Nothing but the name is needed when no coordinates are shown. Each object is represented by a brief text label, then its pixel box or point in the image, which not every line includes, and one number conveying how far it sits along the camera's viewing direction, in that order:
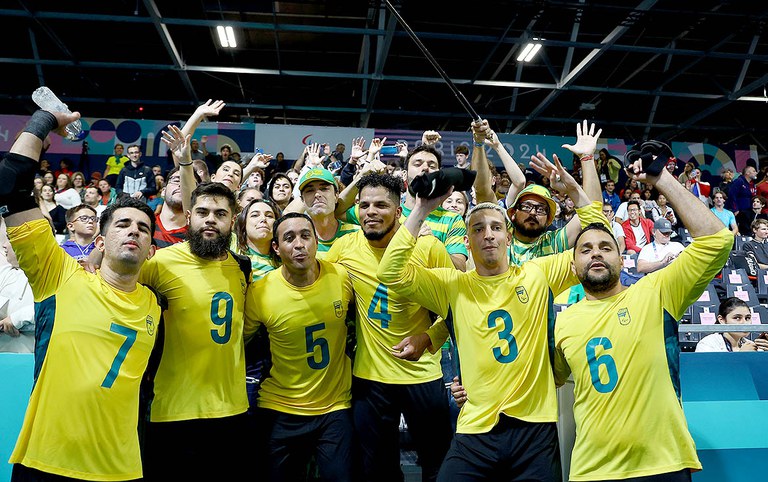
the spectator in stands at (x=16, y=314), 4.25
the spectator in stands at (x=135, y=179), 10.53
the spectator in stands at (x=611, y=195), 13.02
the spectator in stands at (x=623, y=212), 11.06
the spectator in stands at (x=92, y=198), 9.53
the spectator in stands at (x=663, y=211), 11.38
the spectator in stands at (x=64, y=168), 12.60
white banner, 13.98
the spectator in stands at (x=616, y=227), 8.74
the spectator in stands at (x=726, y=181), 14.21
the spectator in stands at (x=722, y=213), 11.85
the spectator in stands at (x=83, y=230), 5.60
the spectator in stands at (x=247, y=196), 4.87
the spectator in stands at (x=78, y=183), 10.75
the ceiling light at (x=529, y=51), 14.26
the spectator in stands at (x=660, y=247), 8.56
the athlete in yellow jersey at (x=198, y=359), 3.15
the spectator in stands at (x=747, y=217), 13.38
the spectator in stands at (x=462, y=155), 9.08
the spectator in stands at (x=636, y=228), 10.28
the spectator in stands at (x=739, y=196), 13.58
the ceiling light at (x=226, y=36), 13.45
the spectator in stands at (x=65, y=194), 10.19
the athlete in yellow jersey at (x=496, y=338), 2.85
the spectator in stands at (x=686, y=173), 13.89
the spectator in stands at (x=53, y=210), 9.42
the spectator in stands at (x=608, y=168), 14.10
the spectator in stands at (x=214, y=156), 11.22
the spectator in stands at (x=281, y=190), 5.46
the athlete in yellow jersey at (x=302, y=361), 3.32
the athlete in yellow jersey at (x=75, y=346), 2.67
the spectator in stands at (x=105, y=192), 11.03
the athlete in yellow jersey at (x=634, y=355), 2.79
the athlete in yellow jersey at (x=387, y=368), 3.36
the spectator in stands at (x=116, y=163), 13.05
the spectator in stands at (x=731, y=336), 5.48
